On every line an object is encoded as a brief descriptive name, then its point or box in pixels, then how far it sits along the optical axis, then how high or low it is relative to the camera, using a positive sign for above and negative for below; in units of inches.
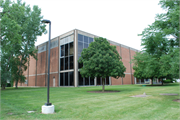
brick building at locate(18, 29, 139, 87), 1274.1 +100.8
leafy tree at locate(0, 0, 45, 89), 1114.1 +208.9
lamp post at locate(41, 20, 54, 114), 258.0 -69.9
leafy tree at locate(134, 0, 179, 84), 350.6 +88.5
